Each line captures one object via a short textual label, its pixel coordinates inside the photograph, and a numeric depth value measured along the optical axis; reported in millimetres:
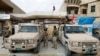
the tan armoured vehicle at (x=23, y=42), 4697
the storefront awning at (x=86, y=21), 8848
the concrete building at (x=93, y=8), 12102
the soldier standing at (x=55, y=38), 5703
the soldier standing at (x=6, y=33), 5832
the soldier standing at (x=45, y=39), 5950
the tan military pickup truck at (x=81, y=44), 4396
